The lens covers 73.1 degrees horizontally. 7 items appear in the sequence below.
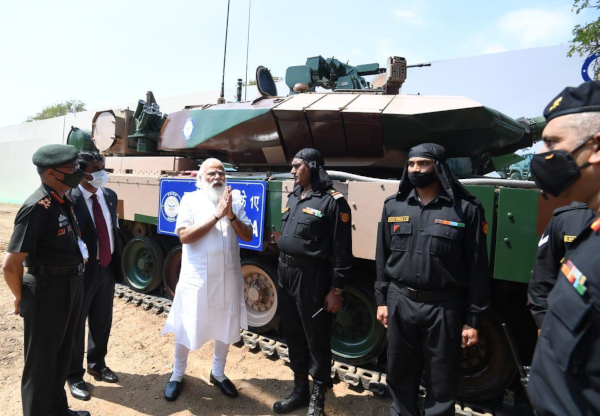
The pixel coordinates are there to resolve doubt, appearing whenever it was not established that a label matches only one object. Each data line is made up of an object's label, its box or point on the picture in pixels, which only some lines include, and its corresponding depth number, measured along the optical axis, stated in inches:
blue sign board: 163.8
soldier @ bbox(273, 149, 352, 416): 114.5
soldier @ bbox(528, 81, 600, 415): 43.3
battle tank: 126.5
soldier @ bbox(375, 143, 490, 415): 92.3
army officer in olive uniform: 94.0
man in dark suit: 129.6
